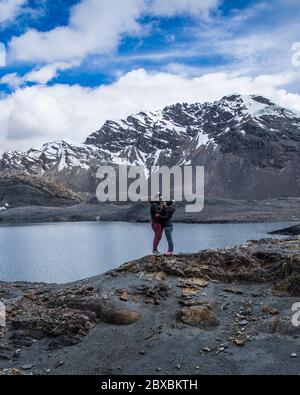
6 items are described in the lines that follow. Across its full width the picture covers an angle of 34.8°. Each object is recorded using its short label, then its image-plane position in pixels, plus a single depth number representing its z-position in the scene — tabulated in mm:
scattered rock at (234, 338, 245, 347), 15250
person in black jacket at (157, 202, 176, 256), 22516
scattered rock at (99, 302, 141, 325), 17125
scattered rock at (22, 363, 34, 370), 14969
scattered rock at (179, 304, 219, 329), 16625
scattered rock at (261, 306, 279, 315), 16922
